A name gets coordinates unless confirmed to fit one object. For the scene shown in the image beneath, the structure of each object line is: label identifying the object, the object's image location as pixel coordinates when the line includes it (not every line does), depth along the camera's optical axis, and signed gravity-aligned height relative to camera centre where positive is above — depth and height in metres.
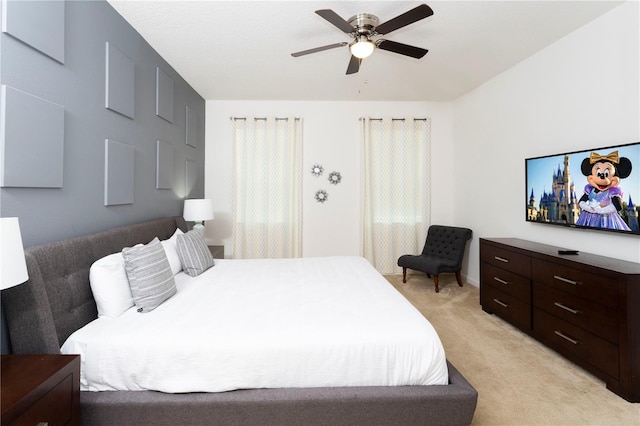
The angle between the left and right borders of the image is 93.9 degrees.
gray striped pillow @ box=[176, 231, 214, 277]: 2.64 -0.35
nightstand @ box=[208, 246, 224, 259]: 3.91 -0.47
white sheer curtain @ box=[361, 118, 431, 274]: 4.81 +0.49
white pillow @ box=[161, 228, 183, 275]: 2.54 -0.33
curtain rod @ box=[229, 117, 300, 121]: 4.70 +1.55
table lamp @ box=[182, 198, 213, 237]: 3.56 +0.07
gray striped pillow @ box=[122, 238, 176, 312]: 1.84 -0.40
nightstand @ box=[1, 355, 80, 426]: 0.99 -0.62
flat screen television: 2.25 +0.25
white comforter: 1.46 -0.67
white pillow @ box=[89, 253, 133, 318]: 1.73 -0.43
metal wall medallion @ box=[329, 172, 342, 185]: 4.83 +0.64
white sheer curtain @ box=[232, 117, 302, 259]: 4.71 +0.45
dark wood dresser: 1.88 -0.67
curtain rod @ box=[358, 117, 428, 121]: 4.81 +1.57
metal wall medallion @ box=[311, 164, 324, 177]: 4.79 +0.75
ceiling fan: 2.05 +1.37
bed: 1.40 -0.88
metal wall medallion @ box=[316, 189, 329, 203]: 4.82 +0.33
